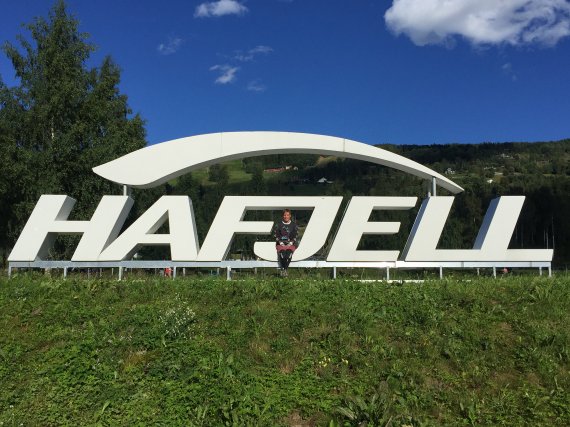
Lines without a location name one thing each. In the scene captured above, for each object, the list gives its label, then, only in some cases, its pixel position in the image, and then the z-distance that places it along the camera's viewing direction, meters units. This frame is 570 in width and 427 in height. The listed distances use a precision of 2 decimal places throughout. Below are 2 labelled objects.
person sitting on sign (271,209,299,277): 14.83
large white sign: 15.47
